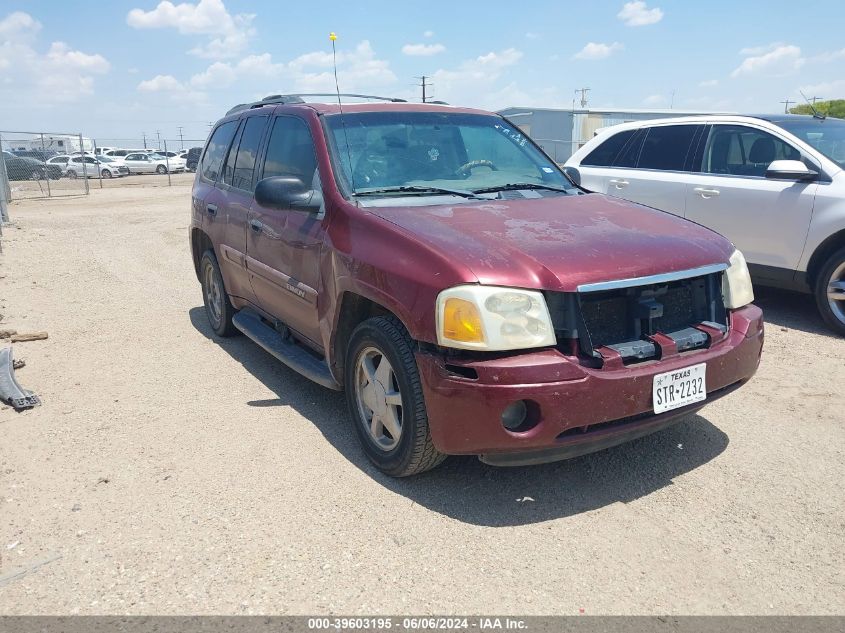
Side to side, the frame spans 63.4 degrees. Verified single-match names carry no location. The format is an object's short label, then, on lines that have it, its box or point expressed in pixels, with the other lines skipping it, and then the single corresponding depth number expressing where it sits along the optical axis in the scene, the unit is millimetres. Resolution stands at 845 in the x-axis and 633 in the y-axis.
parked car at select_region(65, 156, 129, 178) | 32094
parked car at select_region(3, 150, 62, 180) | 24291
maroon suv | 2875
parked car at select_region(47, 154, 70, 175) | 31375
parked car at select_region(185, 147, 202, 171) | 35306
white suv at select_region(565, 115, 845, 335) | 5691
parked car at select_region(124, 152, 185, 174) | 39219
